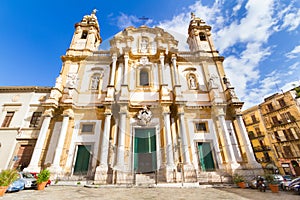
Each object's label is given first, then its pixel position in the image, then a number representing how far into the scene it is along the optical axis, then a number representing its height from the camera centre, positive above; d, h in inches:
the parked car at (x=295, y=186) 309.1 -33.3
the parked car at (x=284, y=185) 366.3 -36.6
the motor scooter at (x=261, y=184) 317.7 -29.3
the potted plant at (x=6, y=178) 230.7 -3.3
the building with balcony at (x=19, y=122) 492.4 +175.9
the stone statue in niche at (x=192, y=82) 596.1 +326.3
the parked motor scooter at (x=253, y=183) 358.9 -29.9
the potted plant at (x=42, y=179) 296.2 -7.2
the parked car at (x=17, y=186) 274.7 -17.3
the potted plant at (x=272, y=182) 319.3 -26.0
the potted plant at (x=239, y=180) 364.3 -22.4
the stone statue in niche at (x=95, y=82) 591.1 +329.6
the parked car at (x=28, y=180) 318.7 -9.0
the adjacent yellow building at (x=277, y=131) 884.0 +226.8
